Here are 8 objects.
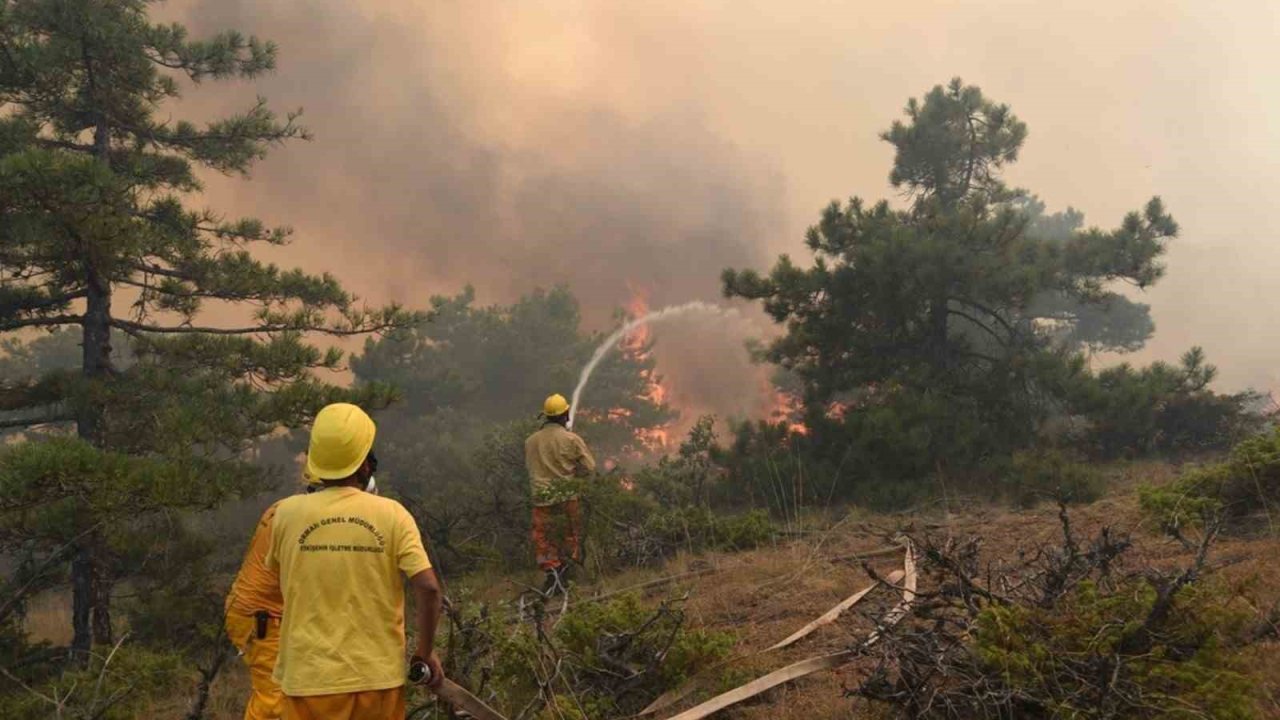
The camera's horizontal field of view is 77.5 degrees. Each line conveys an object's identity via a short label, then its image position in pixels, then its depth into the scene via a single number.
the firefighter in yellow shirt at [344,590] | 2.85
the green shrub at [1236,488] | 6.16
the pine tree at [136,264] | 7.72
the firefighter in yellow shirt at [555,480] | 8.05
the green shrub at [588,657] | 4.28
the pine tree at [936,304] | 12.46
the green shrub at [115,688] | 4.91
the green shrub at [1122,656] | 3.07
